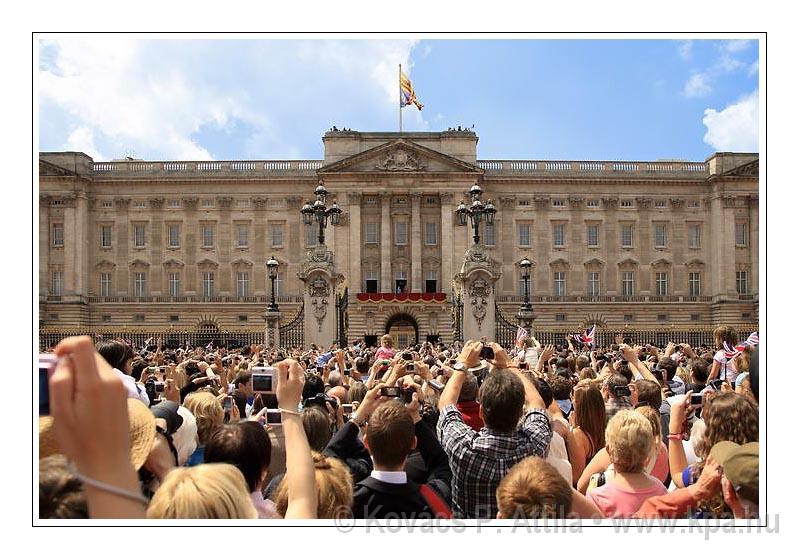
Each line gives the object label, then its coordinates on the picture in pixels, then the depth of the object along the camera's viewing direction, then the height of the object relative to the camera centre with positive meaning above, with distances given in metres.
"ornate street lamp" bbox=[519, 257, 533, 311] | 28.60 +0.66
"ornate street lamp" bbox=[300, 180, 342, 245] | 27.78 +2.93
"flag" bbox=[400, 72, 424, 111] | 53.72 +14.30
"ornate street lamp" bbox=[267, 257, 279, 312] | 28.77 +0.61
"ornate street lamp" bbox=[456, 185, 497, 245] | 26.53 +2.83
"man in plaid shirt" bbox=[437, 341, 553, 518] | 4.85 -1.08
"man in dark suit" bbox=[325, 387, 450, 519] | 4.64 -1.27
